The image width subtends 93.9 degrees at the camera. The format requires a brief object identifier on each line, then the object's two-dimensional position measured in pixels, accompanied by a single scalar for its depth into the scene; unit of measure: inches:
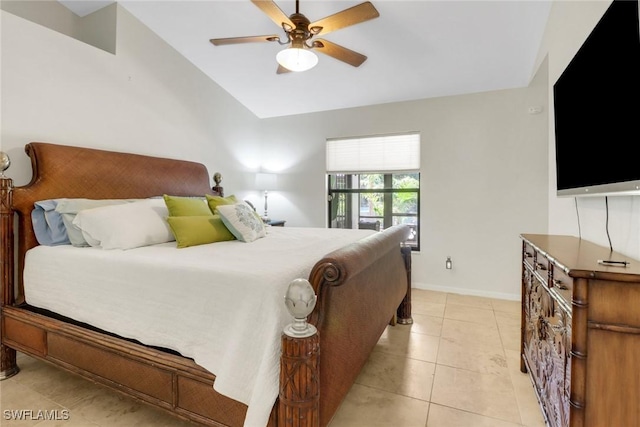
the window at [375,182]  156.9
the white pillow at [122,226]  73.7
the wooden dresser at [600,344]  37.8
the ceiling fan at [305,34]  74.4
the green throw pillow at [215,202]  100.6
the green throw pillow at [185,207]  89.6
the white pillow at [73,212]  78.7
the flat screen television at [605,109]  40.6
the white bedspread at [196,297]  45.1
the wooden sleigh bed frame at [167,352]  43.9
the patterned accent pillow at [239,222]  87.8
